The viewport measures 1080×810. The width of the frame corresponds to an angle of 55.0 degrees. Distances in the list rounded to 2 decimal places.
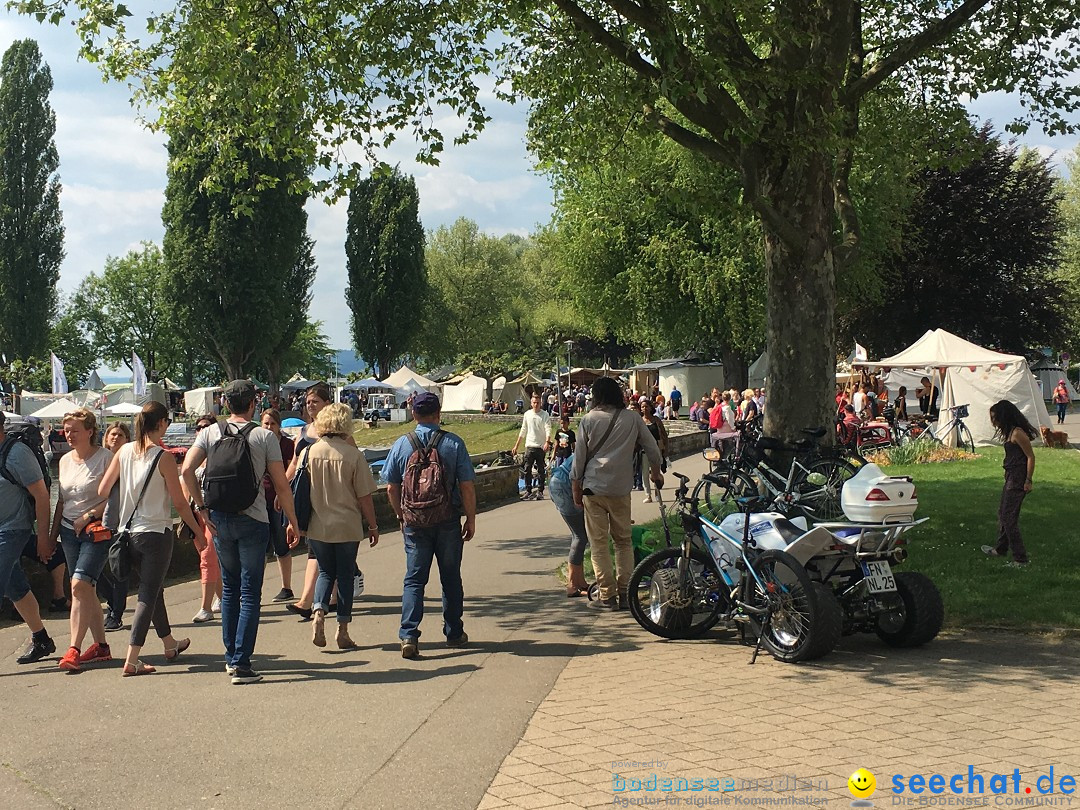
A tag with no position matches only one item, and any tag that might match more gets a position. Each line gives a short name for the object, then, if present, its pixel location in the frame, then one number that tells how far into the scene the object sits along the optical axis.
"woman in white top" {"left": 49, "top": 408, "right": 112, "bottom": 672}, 6.95
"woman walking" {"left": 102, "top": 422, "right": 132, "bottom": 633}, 8.08
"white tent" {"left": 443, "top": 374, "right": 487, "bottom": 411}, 57.16
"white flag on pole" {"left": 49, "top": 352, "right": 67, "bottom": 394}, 37.84
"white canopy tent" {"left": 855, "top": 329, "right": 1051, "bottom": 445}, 24.38
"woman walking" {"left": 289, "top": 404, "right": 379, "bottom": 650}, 7.25
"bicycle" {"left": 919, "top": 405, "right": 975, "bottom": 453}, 23.23
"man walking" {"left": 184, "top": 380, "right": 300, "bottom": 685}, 6.54
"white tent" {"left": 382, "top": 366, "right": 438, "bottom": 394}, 53.19
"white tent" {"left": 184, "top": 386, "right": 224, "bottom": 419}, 59.12
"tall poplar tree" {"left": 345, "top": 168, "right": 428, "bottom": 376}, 73.06
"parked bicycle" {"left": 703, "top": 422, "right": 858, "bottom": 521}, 10.73
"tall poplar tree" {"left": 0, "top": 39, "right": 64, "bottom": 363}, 59.19
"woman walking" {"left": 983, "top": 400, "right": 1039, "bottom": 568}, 9.32
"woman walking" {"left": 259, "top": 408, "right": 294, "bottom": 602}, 8.97
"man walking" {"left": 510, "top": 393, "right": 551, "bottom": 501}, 17.30
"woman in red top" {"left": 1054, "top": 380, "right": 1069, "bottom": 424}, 33.74
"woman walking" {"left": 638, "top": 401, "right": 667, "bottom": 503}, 15.93
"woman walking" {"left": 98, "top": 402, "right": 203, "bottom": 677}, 6.73
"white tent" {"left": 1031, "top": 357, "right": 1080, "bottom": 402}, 49.66
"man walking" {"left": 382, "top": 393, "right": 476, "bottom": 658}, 7.14
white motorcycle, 6.56
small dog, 23.11
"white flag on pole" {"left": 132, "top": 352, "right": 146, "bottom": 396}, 36.34
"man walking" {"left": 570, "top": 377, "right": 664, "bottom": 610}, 8.24
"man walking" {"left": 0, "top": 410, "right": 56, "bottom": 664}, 6.91
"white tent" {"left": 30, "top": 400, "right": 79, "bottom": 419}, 34.06
